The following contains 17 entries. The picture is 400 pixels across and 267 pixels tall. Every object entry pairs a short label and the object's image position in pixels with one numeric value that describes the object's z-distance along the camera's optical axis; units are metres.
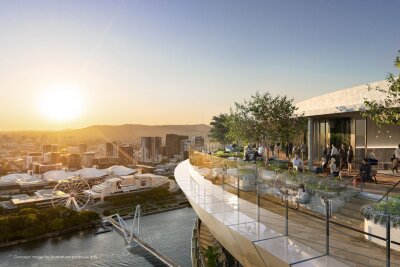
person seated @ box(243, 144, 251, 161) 18.90
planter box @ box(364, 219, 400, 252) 4.25
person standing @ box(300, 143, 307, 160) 18.27
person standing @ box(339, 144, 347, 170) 14.52
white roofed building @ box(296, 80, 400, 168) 15.95
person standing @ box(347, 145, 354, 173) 13.66
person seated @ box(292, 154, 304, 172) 13.23
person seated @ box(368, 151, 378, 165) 14.08
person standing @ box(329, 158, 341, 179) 11.69
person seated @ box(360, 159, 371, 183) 9.63
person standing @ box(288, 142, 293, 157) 23.13
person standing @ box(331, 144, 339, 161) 14.24
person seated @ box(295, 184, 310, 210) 6.43
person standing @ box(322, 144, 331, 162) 15.25
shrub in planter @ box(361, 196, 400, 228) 4.84
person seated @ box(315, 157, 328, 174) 13.19
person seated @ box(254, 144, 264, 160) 18.46
